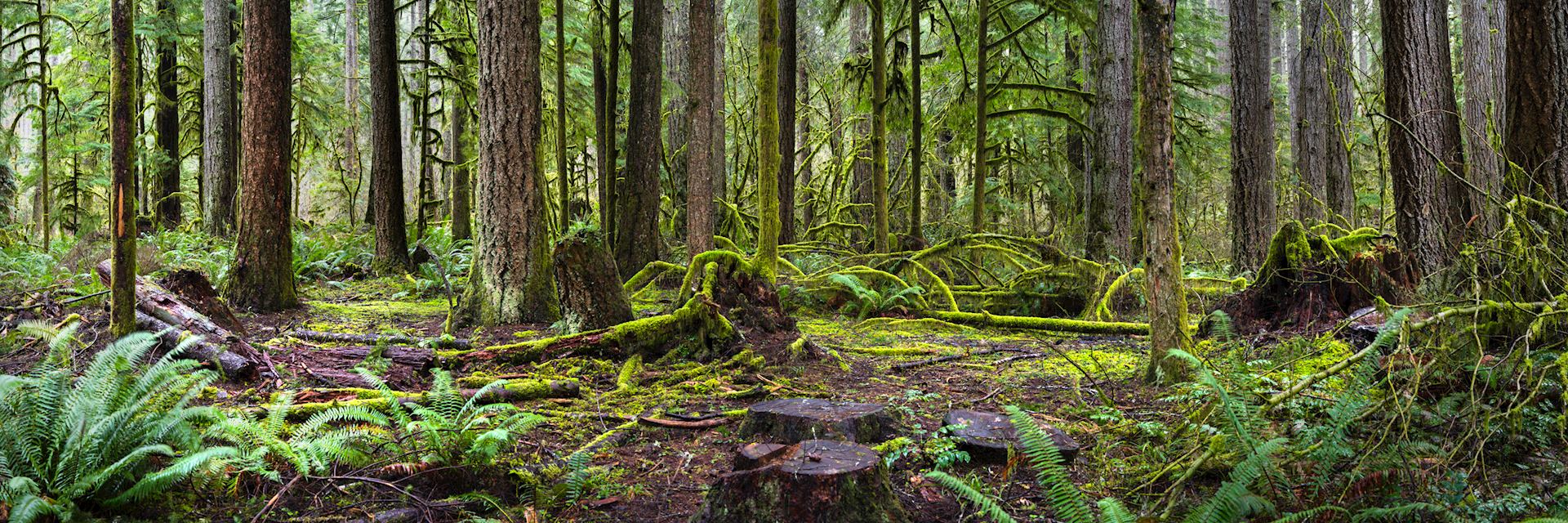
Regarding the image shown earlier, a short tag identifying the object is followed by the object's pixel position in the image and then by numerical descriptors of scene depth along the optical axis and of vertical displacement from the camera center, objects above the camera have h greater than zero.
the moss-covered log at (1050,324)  8.24 -0.60
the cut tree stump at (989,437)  3.88 -0.79
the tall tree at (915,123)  11.06 +1.85
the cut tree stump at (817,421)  3.99 -0.71
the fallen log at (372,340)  6.35 -0.42
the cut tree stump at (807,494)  3.03 -0.78
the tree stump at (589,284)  6.90 -0.05
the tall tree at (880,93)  10.52 +2.14
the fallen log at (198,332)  4.88 -0.26
